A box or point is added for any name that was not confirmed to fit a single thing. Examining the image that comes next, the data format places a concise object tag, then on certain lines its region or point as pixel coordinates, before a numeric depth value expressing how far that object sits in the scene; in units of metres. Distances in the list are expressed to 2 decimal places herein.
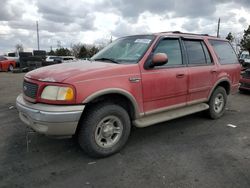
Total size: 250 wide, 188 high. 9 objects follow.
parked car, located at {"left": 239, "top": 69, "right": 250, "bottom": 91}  7.03
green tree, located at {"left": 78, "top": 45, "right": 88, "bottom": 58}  38.96
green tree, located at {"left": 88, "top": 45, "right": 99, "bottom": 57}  38.86
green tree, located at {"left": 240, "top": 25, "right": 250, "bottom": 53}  31.74
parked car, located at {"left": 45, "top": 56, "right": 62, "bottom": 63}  19.00
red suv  2.55
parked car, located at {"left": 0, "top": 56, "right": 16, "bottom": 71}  18.09
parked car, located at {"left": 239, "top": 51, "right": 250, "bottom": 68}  17.15
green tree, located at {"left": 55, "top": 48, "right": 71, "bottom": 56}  42.38
